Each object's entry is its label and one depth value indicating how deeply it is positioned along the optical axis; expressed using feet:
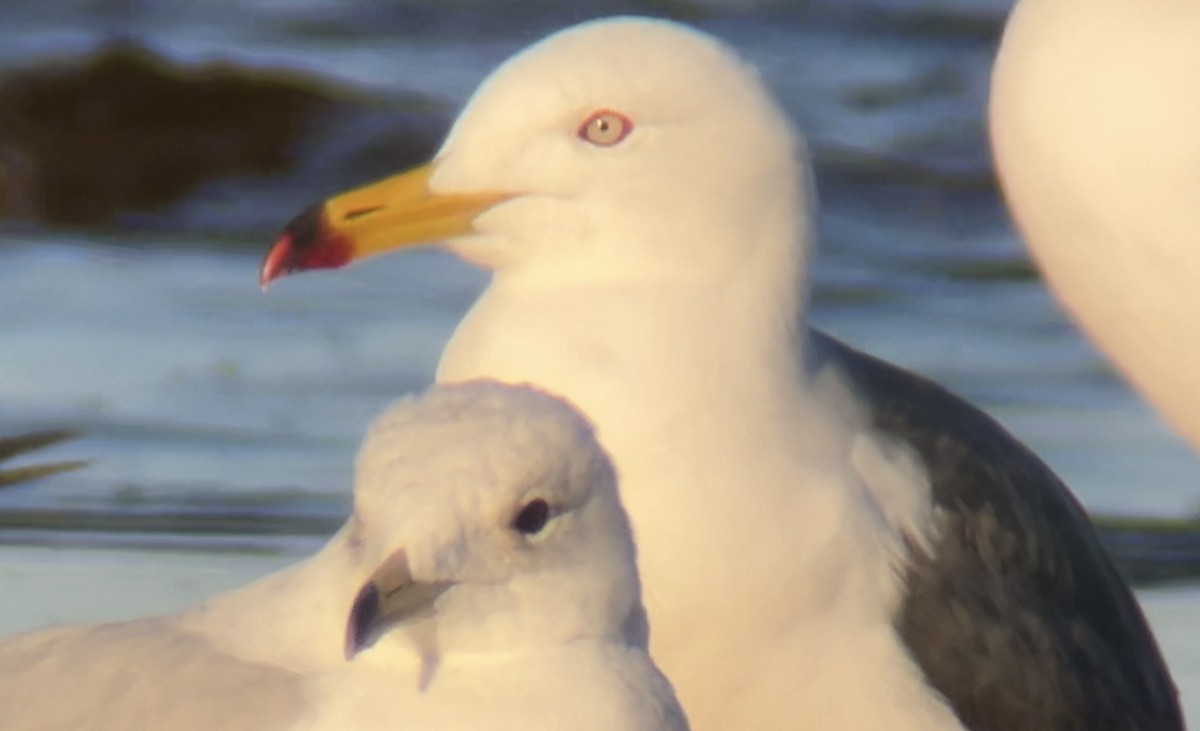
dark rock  73.87
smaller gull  26.99
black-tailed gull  33.55
